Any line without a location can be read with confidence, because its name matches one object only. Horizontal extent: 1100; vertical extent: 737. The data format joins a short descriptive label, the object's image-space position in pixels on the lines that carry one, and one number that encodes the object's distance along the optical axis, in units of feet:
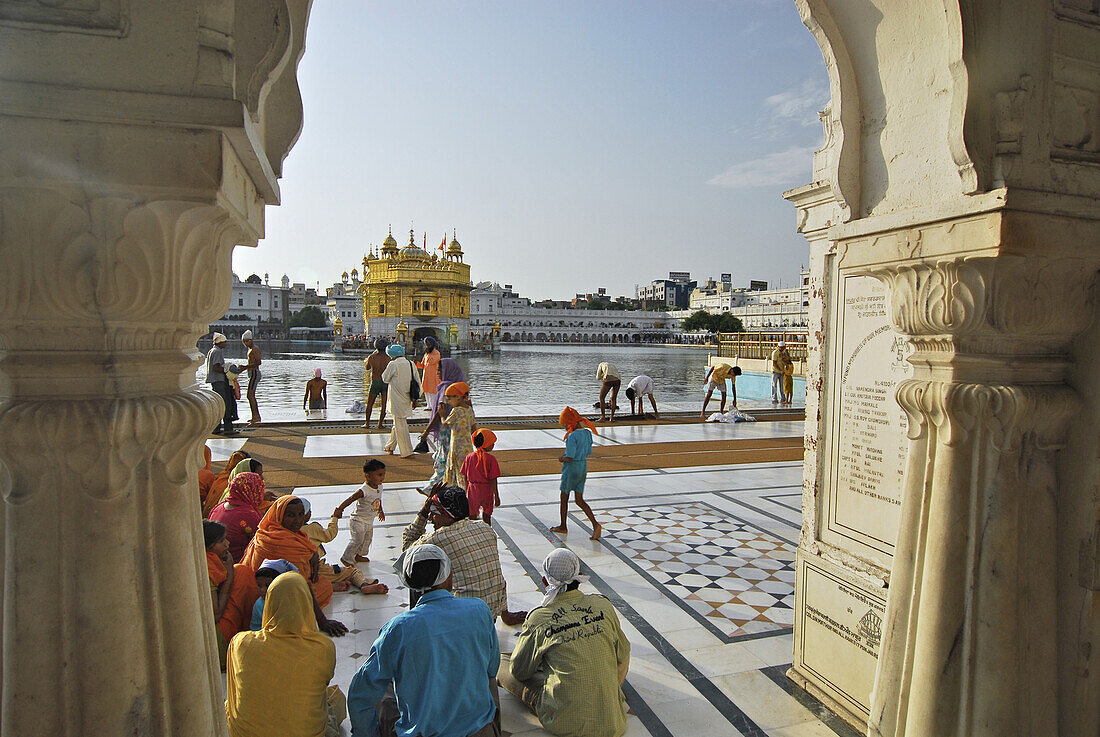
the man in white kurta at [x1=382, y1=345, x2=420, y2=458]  23.59
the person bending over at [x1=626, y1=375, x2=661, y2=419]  35.99
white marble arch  3.73
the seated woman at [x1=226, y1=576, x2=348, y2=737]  6.84
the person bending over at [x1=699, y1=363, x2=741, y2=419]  36.22
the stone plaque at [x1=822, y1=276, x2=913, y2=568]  7.64
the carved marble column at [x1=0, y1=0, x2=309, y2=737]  3.63
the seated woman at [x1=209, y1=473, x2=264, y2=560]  11.44
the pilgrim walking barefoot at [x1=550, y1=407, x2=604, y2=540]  15.65
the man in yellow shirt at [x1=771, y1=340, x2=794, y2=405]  43.98
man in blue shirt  6.43
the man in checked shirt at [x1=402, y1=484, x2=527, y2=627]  9.30
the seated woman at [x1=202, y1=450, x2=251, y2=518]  13.15
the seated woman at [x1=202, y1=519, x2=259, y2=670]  9.04
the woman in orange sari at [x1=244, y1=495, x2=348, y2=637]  10.04
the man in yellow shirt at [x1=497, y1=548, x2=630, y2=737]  7.67
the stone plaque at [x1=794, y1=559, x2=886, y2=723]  7.93
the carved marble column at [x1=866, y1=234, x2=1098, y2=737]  5.48
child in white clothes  13.41
